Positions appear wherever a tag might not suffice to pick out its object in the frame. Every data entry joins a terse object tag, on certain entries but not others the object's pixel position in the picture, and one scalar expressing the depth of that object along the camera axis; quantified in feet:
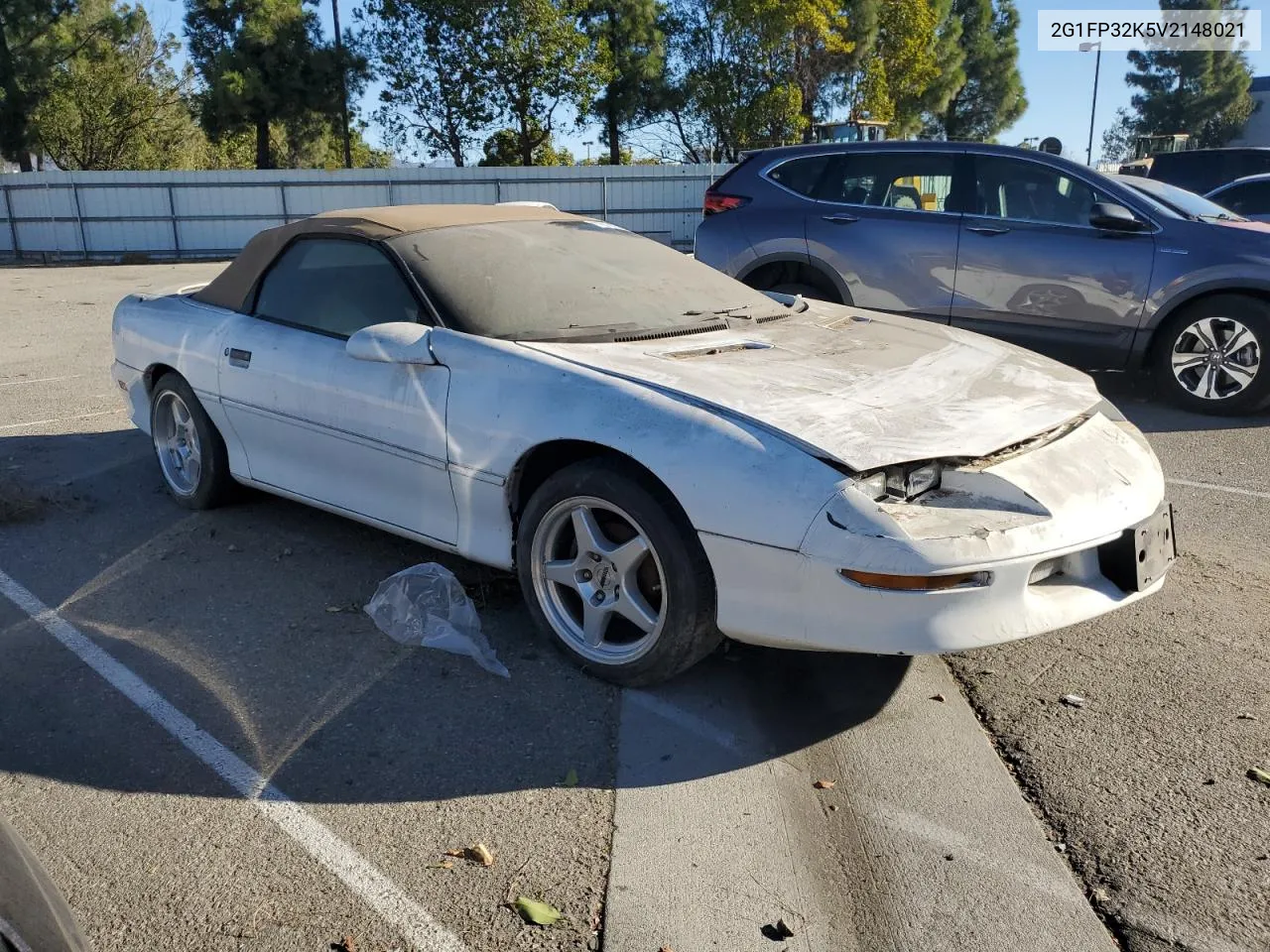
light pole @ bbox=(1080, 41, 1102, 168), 160.48
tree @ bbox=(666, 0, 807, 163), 122.83
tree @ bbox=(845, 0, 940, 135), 126.11
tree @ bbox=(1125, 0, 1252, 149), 200.44
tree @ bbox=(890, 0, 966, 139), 147.74
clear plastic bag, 12.40
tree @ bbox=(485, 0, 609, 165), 113.29
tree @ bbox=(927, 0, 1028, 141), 176.24
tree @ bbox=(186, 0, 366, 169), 110.73
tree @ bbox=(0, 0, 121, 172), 104.22
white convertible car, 9.84
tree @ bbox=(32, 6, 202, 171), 113.91
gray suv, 23.16
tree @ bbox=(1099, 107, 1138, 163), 213.46
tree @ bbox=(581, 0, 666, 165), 122.11
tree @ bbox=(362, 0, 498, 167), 114.73
